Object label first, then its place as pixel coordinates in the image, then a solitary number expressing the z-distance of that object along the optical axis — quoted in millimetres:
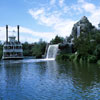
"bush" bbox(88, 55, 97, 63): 35316
